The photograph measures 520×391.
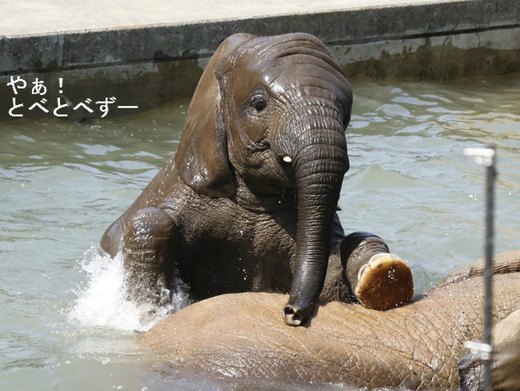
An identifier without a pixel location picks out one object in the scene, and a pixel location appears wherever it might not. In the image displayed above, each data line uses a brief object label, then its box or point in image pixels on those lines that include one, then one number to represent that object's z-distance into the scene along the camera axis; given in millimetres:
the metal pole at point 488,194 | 5082
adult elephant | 9008
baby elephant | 9711
